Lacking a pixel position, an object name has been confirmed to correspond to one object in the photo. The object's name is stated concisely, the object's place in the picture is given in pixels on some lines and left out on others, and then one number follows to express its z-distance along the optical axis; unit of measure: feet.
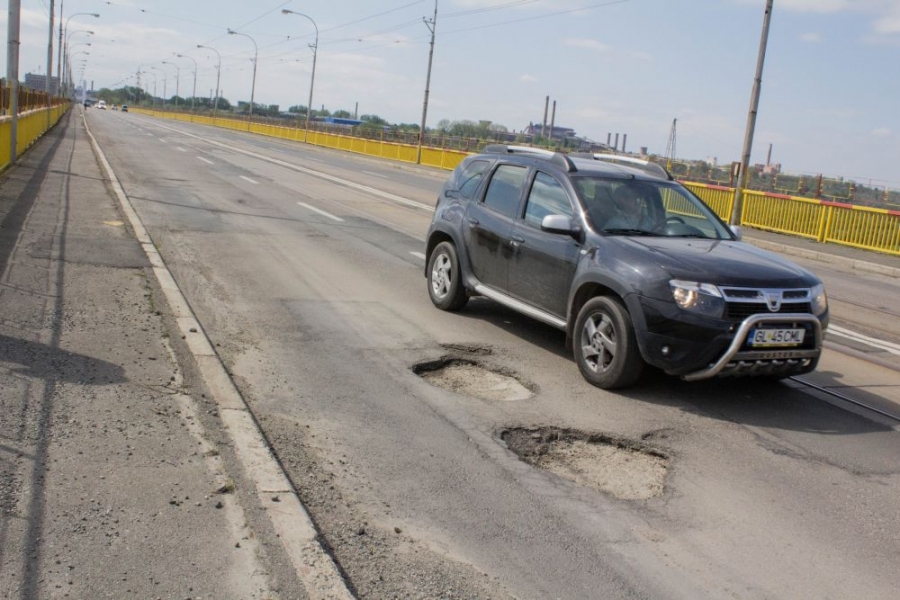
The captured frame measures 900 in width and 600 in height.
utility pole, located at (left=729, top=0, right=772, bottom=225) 67.31
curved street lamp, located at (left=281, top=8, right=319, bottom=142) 200.44
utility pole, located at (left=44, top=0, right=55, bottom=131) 152.81
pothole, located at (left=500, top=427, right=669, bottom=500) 15.84
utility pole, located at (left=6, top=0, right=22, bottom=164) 69.41
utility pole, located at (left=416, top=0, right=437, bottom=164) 146.00
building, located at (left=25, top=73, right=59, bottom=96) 597.85
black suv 19.48
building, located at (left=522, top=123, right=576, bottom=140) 233.14
